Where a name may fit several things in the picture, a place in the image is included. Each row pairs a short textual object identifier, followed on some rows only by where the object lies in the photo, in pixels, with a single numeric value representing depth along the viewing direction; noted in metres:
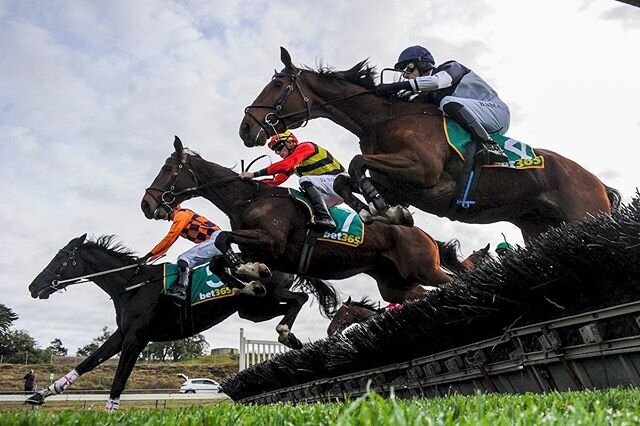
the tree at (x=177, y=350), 46.03
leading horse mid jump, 4.71
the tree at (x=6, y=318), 41.09
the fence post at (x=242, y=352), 11.96
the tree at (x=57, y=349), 48.24
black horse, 7.47
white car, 21.53
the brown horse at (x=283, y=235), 5.88
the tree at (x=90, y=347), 44.58
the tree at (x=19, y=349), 40.38
